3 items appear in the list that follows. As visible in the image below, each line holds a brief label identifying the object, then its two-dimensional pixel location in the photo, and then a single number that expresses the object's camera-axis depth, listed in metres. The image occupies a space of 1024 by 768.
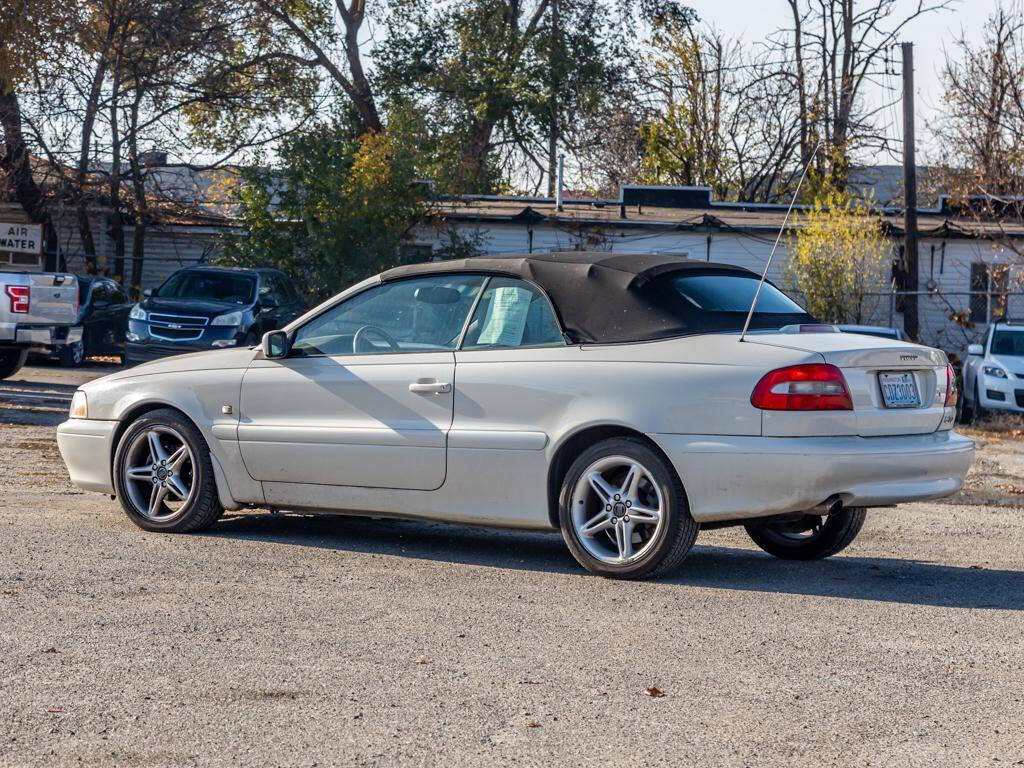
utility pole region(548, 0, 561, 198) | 44.28
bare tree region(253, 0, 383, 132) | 40.03
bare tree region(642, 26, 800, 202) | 44.03
